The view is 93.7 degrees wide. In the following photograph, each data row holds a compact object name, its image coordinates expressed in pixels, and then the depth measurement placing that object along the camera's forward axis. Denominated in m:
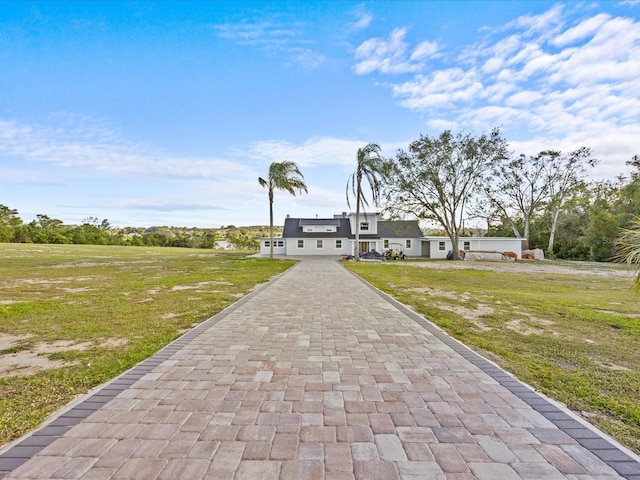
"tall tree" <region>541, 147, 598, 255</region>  27.12
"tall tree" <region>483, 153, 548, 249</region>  28.33
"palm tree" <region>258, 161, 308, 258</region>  22.36
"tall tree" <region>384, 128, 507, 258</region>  23.86
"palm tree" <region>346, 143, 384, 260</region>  20.30
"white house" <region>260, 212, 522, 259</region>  28.59
